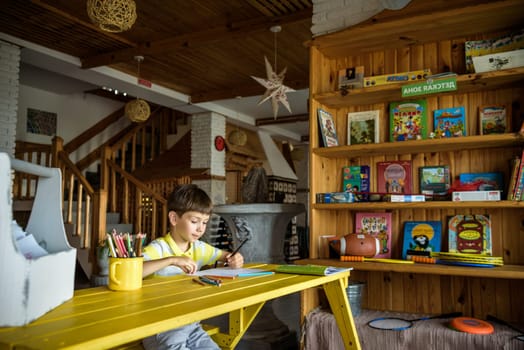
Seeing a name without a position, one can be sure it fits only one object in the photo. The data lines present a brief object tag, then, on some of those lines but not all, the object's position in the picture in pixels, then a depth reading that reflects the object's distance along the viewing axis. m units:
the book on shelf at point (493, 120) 2.69
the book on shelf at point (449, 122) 2.79
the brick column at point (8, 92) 5.40
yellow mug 1.35
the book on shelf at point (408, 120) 2.90
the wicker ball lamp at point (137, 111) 6.61
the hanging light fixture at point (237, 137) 8.66
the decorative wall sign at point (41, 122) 8.57
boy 1.74
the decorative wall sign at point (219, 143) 8.88
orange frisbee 2.35
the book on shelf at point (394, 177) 2.93
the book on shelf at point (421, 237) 2.78
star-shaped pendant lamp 4.58
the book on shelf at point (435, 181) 2.80
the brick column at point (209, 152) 8.71
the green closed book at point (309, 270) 1.74
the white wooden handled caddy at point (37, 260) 0.91
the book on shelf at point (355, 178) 3.05
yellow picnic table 0.83
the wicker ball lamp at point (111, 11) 3.89
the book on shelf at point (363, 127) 3.03
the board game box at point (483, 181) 2.66
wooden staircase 6.17
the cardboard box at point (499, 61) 2.49
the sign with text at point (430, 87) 2.55
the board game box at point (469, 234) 2.67
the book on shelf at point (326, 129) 2.94
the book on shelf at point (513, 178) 2.43
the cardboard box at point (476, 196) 2.45
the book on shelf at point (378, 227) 2.93
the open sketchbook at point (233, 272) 1.67
